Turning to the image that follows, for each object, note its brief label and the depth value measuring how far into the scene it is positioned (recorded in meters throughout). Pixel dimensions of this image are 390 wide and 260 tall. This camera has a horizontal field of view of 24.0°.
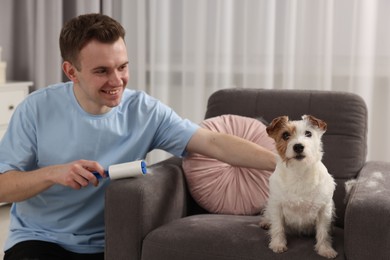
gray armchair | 2.27
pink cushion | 2.67
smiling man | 2.40
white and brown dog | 2.26
